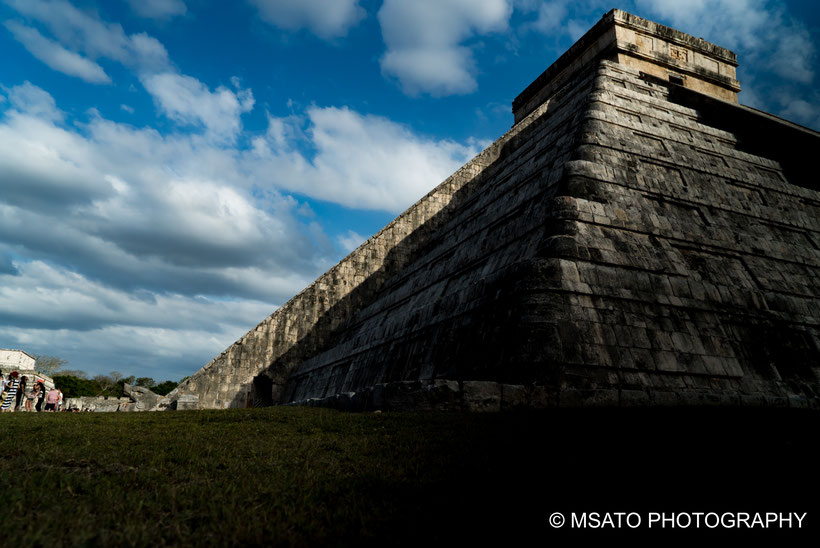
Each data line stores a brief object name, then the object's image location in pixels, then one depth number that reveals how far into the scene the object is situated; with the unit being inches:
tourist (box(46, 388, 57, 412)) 689.0
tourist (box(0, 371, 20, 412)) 687.1
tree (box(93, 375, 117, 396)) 2290.8
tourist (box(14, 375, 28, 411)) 712.4
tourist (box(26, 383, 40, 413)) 755.7
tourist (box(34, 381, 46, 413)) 760.9
